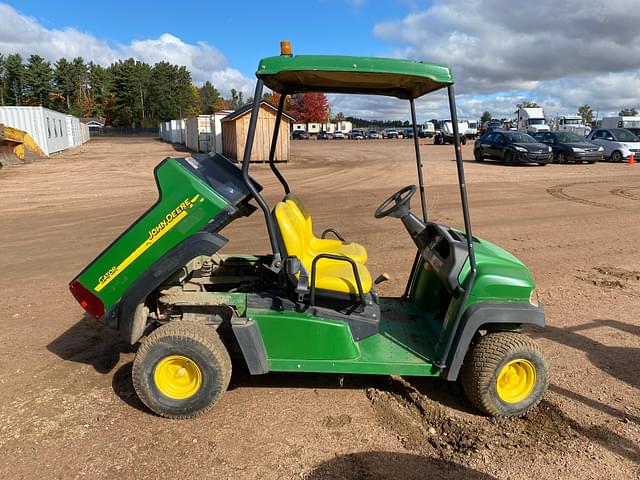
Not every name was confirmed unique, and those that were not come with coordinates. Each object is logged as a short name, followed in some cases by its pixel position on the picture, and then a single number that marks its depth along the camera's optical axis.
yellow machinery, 19.56
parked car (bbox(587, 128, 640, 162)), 21.14
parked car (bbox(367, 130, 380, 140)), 67.49
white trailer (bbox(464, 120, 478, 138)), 48.92
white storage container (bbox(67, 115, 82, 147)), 35.44
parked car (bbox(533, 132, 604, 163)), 20.08
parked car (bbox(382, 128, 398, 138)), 71.00
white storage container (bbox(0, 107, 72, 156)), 24.14
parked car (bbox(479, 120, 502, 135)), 50.59
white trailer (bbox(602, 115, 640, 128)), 32.62
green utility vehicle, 3.06
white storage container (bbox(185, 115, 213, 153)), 26.97
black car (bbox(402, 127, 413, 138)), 71.06
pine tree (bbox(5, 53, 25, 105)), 87.25
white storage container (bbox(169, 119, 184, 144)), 38.72
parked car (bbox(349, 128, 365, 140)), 66.43
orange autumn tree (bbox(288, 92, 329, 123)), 81.44
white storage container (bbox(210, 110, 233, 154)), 24.58
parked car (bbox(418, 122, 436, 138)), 54.24
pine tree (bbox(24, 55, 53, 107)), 88.31
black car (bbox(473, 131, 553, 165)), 18.91
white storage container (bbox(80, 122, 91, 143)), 45.95
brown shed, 20.23
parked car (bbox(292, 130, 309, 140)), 66.44
